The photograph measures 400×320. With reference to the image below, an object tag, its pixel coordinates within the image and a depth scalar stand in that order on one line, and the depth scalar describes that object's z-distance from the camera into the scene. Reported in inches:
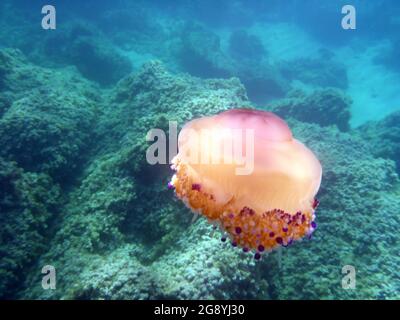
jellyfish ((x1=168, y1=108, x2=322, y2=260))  98.8
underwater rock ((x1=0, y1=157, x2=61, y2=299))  205.6
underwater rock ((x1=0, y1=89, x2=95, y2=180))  258.1
